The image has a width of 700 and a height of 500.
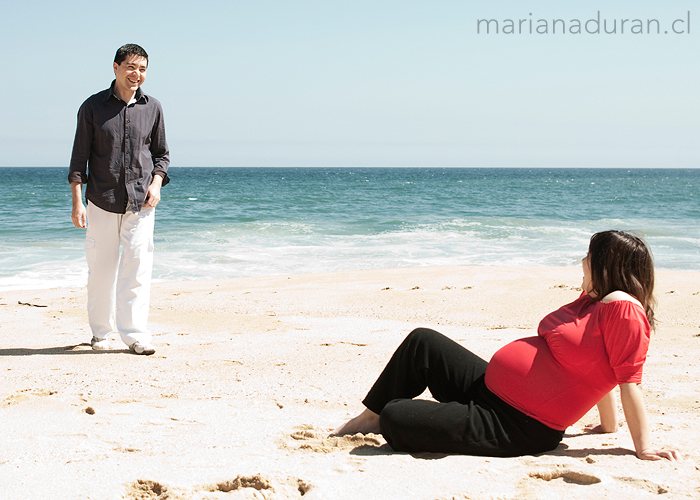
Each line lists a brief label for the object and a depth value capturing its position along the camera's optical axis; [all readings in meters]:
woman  2.23
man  4.01
